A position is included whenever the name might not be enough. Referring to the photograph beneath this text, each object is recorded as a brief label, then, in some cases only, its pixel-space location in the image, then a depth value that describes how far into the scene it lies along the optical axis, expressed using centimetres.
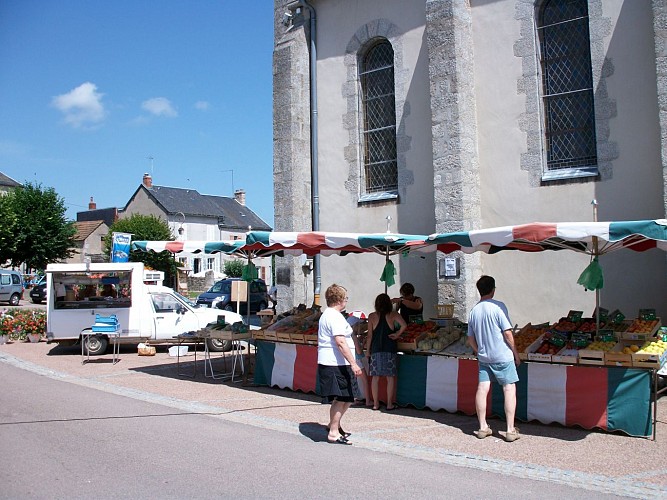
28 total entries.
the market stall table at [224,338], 1081
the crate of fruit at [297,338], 984
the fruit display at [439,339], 859
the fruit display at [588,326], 829
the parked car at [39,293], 3634
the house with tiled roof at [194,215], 5491
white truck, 1490
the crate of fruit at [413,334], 873
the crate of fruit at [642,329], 753
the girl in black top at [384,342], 848
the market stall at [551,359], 698
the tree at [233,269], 5219
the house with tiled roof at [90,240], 5934
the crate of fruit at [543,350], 755
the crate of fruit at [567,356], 737
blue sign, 1766
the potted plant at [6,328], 1760
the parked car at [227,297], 2681
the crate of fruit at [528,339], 776
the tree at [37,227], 3806
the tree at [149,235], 4244
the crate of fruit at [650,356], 684
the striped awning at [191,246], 1069
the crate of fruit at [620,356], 703
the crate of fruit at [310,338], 966
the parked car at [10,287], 3466
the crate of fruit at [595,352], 722
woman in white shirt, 667
